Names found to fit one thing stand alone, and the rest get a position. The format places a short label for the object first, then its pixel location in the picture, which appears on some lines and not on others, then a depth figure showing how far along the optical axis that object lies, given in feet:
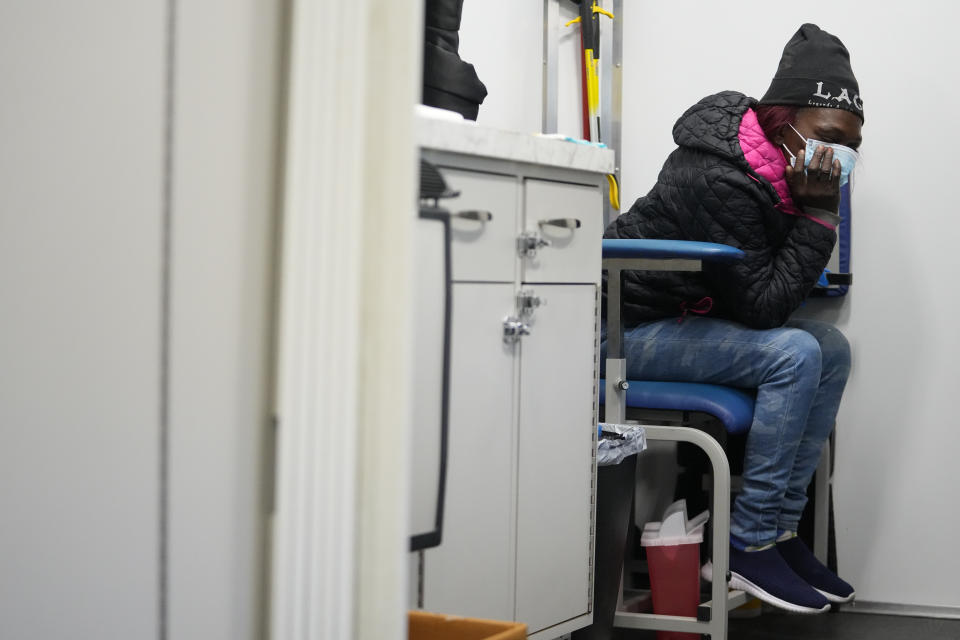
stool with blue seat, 12.57
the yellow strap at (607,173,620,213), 14.51
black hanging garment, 11.48
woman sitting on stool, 13.29
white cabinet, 10.30
